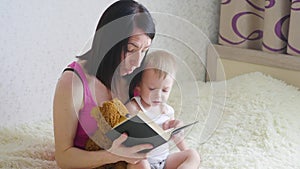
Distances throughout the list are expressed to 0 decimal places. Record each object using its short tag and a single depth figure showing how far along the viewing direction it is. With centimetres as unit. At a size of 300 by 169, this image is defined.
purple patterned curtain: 340
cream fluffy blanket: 263
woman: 237
